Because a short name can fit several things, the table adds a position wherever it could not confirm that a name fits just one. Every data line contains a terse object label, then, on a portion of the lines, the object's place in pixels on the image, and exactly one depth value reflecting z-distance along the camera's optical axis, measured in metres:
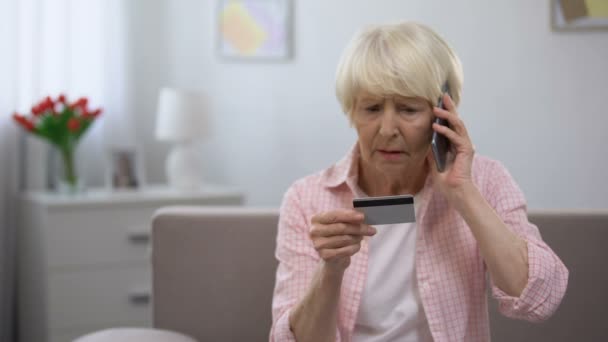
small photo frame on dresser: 3.04
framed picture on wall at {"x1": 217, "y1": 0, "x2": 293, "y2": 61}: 3.12
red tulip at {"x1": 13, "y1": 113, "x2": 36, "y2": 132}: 2.80
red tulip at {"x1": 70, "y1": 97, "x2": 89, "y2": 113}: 2.88
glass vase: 2.90
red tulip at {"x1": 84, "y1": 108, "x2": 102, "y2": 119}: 2.91
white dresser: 2.74
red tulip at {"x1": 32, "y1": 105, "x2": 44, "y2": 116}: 2.79
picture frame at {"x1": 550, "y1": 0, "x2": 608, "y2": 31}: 1.82
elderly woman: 1.30
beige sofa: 1.76
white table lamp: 2.98
